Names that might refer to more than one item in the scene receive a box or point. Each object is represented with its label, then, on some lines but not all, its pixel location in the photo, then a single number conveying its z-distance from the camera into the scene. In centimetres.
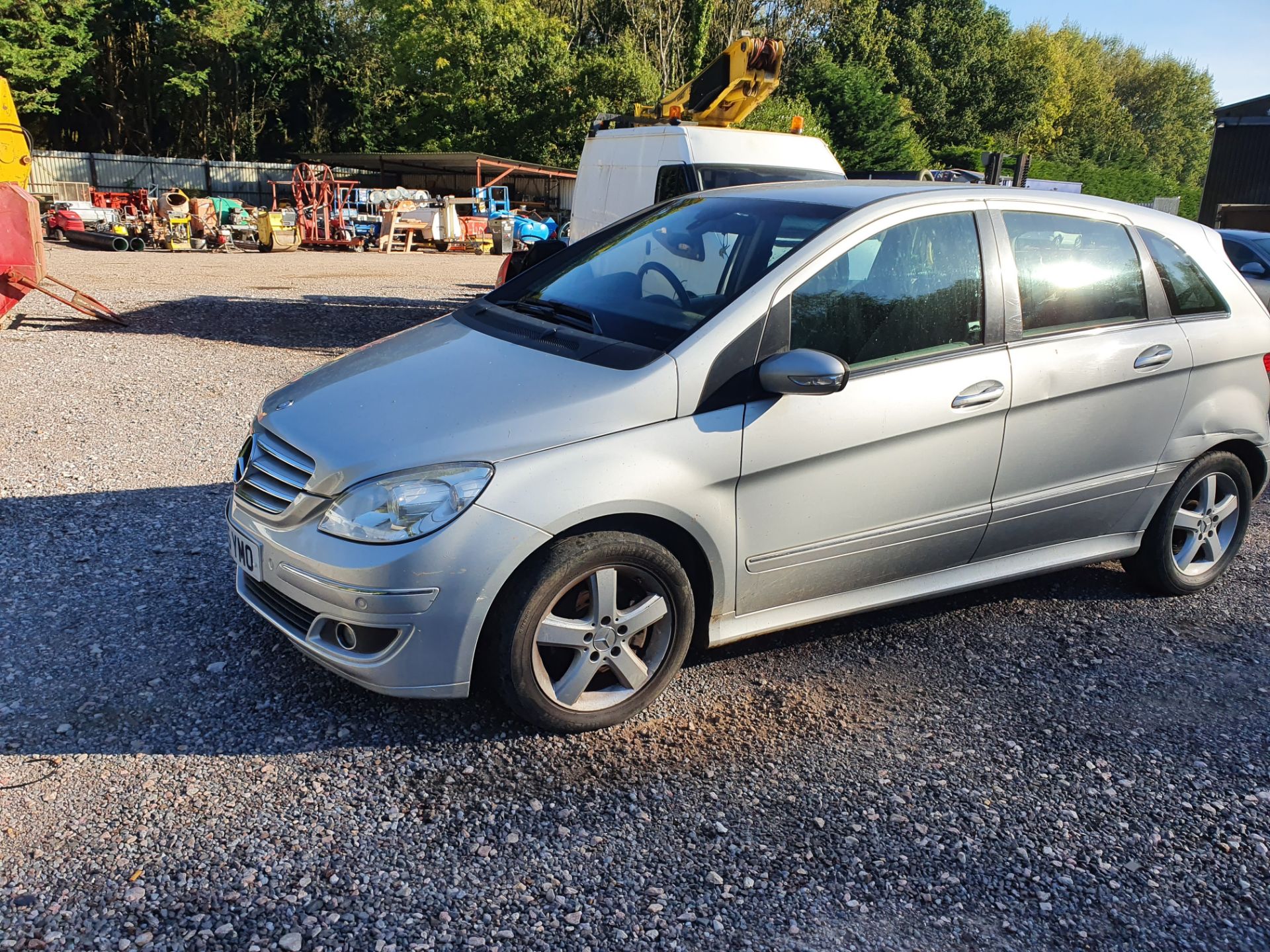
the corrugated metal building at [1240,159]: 2642
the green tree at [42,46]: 3847
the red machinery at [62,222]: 2606
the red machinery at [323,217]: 2894
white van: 905
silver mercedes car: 303
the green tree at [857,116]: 4903
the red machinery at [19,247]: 958
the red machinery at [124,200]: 2912
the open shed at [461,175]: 3644
